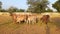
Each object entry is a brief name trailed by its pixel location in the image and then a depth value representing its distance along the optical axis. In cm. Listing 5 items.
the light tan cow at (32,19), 562
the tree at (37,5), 1919
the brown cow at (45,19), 514
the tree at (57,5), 2019
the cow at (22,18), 558
